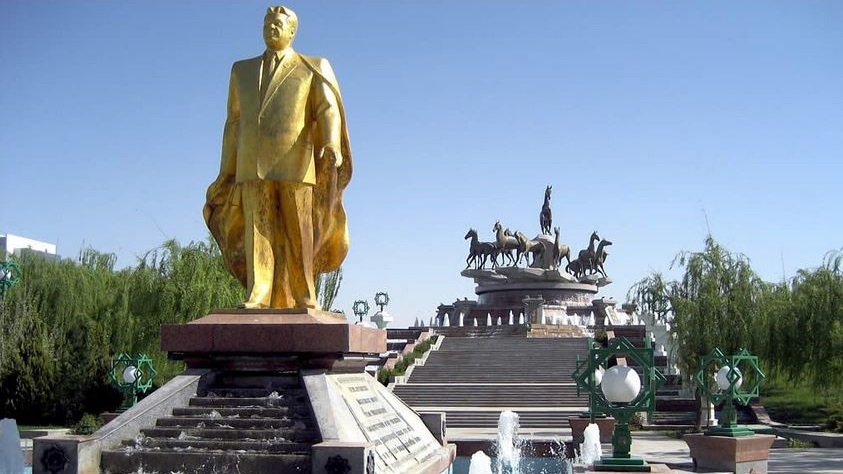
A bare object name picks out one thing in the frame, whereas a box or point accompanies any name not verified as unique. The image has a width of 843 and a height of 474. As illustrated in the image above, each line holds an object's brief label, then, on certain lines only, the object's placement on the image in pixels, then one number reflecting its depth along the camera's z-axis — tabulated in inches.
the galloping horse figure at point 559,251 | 1558.8
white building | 1717.5
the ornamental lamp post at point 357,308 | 1107.5
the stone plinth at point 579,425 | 521.4
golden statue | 283.9
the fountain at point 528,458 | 418.0
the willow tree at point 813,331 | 670.5
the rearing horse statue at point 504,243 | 1541.6
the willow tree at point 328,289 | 1016.2
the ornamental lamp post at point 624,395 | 249.4
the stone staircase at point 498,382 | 768.3
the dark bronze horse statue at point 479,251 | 1551.4
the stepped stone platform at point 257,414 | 235.9
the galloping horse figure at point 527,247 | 1550.2
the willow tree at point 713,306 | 713.6
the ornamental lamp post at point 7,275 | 531.9
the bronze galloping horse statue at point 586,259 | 1619.1
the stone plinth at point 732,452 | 343.0
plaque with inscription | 257.4
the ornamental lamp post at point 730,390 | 357.1
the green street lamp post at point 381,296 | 1230.9
